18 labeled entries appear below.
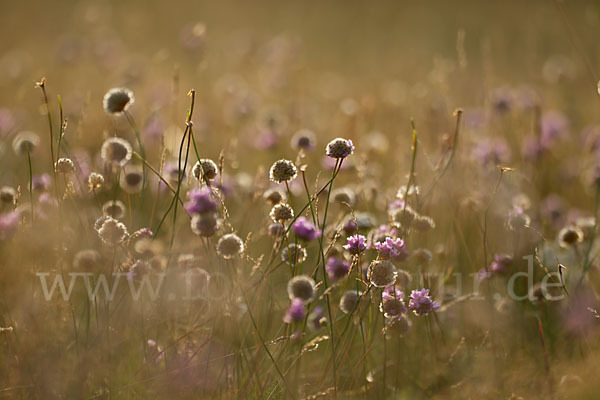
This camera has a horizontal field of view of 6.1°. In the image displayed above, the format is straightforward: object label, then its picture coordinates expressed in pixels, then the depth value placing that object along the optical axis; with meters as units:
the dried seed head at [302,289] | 3.63
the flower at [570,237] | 3.79
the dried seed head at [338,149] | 3.68
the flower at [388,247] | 3.67
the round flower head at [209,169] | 3.70
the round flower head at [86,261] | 3.67
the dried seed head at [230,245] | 3.65
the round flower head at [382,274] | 3.66
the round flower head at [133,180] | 3.82
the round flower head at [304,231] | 3.68
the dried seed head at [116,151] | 3.73
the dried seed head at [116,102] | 3.73
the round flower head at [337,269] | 3.70
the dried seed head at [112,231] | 3.67
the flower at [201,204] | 3.63
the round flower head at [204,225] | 3.63
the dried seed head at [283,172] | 3.69
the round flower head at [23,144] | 3.83
